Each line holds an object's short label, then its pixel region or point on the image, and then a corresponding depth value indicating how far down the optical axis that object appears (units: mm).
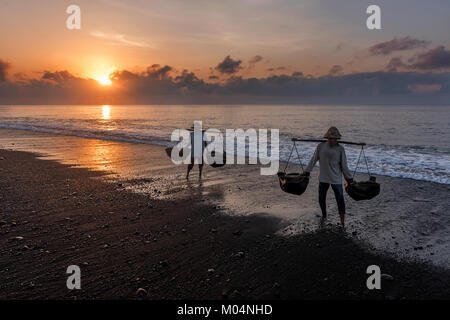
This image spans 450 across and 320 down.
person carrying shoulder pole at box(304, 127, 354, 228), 6695
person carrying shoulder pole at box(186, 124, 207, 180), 11492
